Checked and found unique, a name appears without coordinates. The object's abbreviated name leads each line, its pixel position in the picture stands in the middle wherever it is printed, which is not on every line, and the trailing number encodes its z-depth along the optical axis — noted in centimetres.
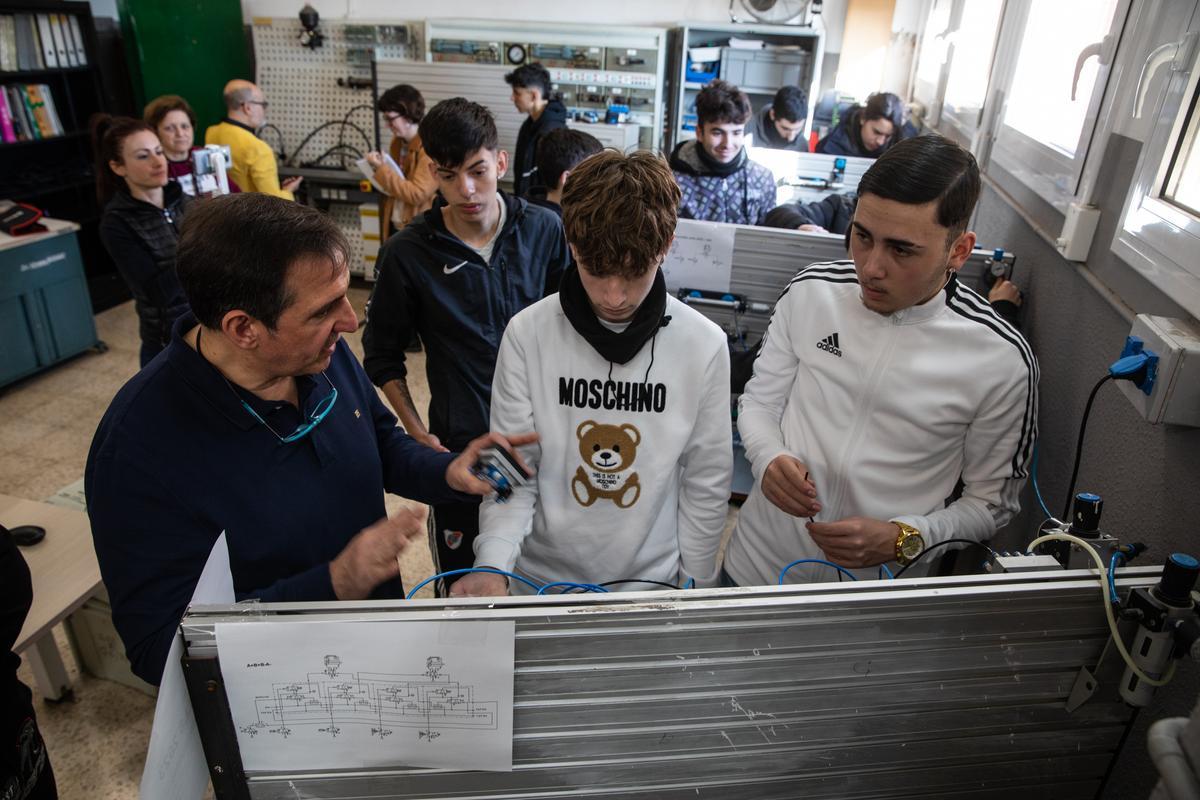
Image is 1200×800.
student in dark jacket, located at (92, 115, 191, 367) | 264
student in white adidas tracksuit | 115
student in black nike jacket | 179
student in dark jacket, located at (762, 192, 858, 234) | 266
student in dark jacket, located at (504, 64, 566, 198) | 405
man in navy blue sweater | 96
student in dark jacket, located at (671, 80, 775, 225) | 271
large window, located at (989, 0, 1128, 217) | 158
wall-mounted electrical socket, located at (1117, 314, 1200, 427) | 97
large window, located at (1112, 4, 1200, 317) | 108
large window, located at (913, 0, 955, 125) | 402
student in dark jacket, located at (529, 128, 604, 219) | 251
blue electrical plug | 103
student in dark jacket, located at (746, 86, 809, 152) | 400
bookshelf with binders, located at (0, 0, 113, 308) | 432
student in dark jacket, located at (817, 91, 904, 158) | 366
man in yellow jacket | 409
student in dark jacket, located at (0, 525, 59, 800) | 115
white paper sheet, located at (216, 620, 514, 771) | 68
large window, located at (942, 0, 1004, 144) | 290
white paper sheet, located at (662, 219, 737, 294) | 238
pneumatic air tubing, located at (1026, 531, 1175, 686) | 74
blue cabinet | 369
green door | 512
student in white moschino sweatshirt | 121
